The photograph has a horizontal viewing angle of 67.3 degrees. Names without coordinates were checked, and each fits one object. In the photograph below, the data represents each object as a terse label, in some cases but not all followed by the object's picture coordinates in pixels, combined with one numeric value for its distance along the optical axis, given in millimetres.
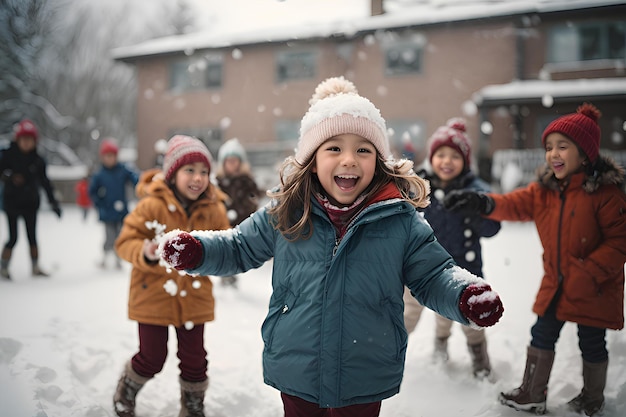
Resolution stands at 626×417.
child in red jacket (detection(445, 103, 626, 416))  2447
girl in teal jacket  1703
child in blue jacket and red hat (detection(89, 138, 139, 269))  6473
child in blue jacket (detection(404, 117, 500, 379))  3137
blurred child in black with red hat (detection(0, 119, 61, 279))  5543
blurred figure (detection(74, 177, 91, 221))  13258
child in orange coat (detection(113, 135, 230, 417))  2461
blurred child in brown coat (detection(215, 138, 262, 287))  5375
